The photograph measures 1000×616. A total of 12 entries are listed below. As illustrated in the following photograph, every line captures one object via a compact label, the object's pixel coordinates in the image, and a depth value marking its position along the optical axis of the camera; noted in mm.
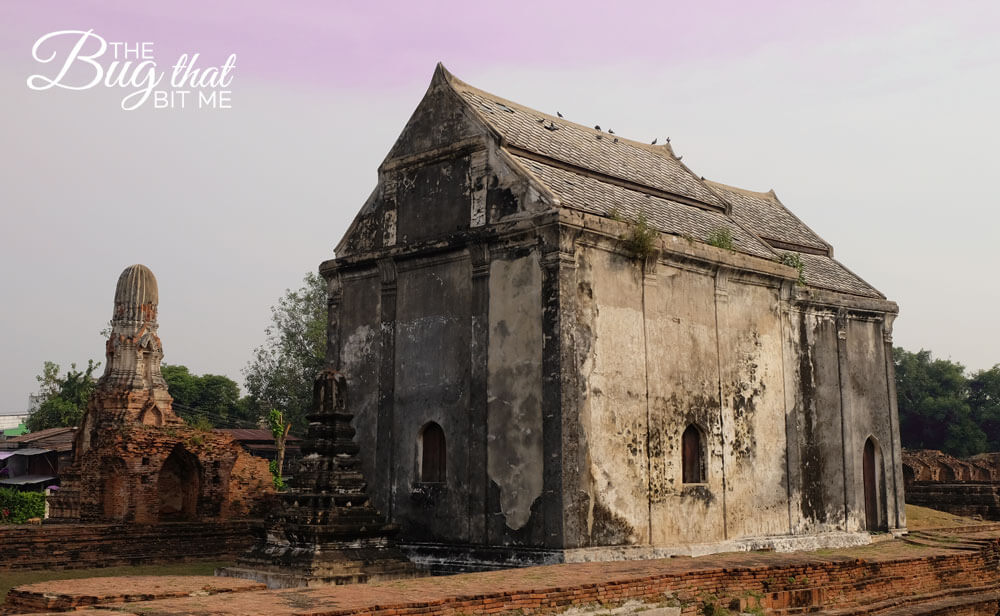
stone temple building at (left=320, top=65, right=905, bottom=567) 12086
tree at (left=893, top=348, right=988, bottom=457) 49344
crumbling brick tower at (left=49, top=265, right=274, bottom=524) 19984
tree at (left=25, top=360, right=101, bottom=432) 47188
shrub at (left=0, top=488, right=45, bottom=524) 28597
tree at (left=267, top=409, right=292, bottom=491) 33438
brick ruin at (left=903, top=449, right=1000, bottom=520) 23625
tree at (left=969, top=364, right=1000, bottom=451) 50031
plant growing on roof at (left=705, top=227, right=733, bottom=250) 14641
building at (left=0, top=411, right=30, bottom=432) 88000
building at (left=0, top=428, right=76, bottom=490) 38531
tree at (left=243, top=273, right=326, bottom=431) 40062
